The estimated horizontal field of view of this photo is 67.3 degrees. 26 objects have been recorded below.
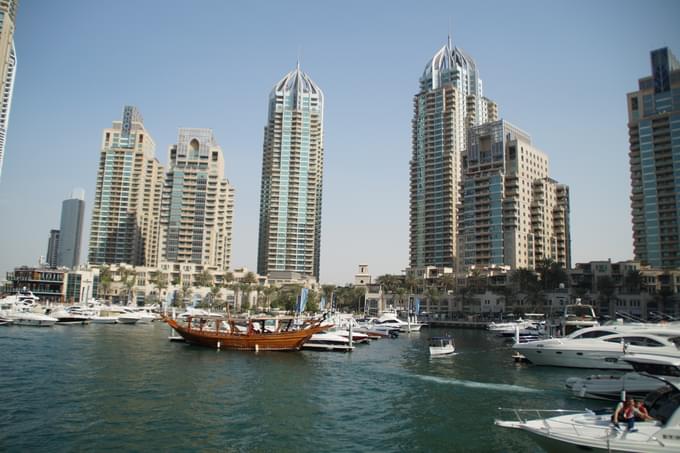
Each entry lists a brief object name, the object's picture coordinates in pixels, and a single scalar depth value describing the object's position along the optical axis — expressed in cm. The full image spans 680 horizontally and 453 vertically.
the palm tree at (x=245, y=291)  16758
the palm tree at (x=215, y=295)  16750
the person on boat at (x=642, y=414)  2060
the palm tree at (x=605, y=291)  13501
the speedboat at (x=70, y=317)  9762
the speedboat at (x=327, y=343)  6731
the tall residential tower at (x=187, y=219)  19425
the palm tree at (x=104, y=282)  16150
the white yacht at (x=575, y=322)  7019
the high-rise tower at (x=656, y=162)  14925
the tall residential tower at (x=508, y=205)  16225
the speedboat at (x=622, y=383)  2772
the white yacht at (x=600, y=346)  4353
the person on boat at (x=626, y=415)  1991
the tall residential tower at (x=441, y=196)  18800
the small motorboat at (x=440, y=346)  6219
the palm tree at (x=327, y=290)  18162
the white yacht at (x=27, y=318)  9075
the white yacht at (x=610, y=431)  1894
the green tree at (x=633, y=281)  13200
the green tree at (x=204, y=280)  17375
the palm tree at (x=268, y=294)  16950
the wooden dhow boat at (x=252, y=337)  6231
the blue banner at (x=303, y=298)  8056
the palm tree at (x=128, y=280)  15988
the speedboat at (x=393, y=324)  10030
